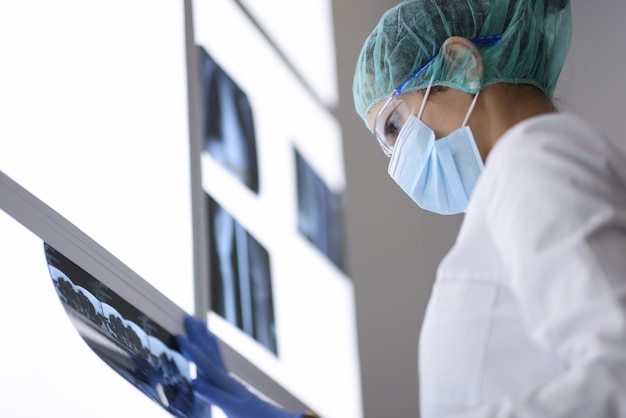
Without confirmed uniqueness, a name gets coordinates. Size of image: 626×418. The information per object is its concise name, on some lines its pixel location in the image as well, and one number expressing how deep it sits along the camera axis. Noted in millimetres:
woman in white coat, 1679
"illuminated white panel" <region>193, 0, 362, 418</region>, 2551
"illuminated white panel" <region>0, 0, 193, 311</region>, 2033
